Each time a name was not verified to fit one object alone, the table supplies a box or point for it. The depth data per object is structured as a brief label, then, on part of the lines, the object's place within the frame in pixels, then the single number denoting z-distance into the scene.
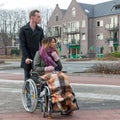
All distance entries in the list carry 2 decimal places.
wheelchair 6.21
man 6.98
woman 6.10
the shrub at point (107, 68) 17.55
